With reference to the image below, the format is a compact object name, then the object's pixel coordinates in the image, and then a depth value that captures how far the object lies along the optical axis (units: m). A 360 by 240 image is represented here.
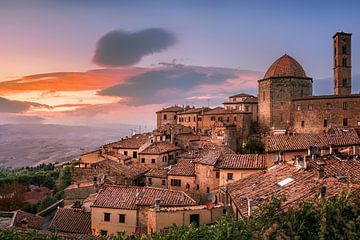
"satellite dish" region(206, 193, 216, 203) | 24.62
